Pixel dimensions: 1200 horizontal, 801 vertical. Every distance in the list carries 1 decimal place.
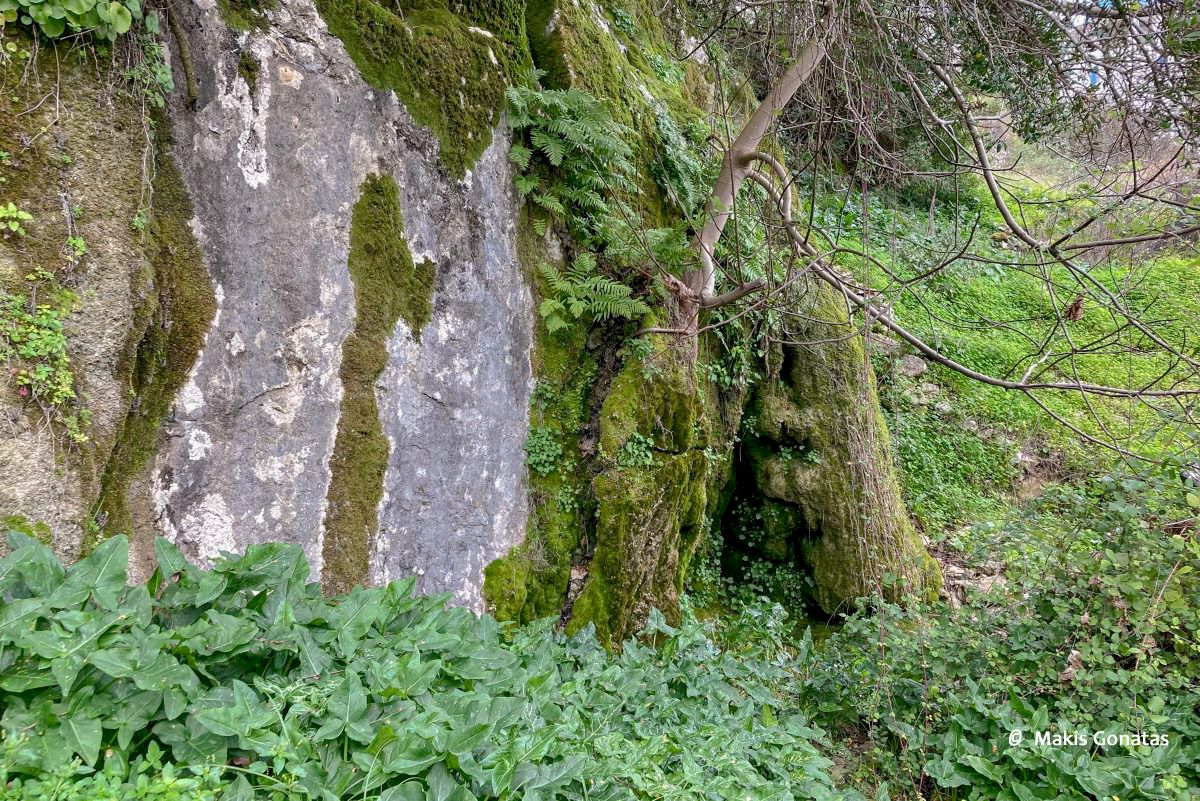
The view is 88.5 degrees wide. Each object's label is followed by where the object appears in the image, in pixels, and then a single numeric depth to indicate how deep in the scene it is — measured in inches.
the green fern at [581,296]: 175.9
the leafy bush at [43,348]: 93.0
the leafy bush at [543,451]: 178.4
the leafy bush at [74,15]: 94.8
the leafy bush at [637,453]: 184.5
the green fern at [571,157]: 171.0
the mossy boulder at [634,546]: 180.5
